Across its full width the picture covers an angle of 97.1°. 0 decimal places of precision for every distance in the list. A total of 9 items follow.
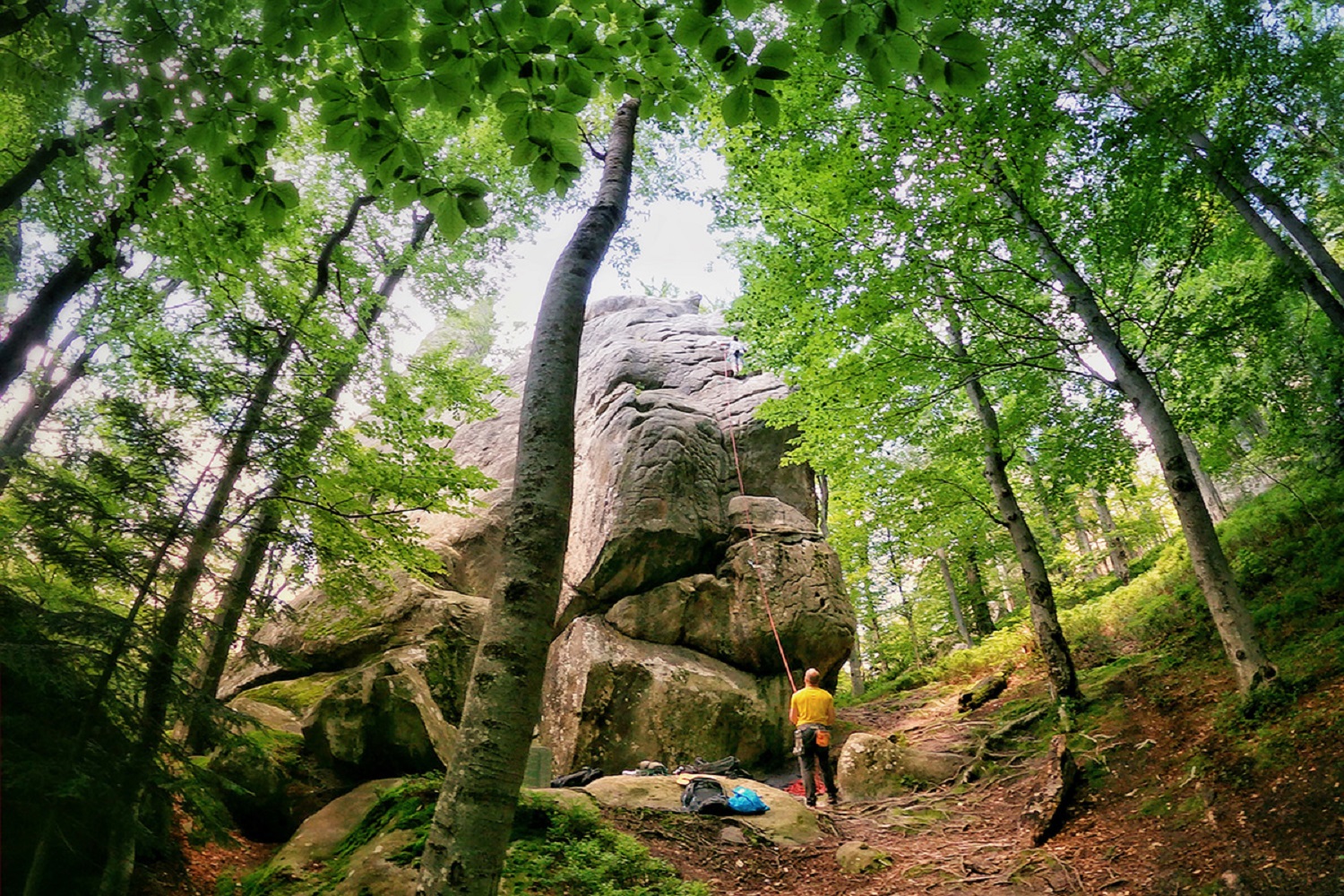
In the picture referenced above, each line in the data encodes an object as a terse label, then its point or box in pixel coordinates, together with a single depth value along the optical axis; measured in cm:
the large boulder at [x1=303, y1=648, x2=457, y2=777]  609
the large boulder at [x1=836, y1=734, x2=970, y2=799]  829
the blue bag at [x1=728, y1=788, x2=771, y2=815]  650
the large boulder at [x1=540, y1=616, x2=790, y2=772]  1021
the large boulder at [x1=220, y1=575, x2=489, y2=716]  994
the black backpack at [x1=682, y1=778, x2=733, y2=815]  637
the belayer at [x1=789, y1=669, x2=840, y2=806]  845
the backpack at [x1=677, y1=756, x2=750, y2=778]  882
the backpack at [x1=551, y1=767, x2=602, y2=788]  739
